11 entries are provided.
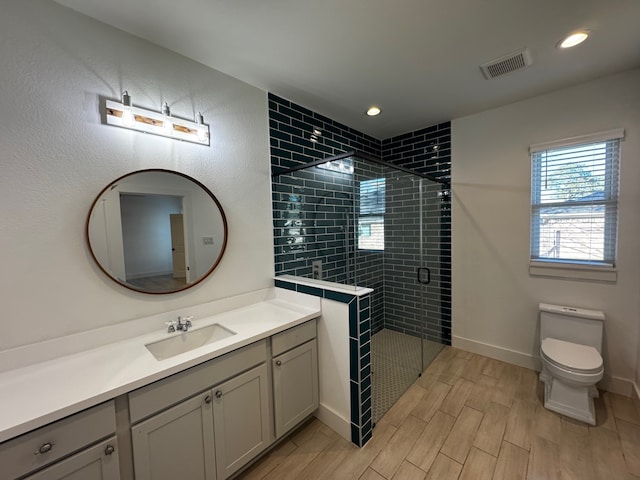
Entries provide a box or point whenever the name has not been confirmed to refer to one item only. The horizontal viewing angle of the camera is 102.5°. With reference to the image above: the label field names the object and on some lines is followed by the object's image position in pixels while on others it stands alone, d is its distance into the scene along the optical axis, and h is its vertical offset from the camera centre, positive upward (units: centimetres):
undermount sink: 155 -70
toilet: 185 -105
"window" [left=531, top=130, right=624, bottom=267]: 215 +18
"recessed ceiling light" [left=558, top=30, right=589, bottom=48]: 162 +118
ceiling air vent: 182 +118
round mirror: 148 +1
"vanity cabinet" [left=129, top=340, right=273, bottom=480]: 116 -97
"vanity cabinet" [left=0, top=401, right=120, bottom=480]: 88 -79
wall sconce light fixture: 147 +69
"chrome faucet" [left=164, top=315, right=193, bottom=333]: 162 -59
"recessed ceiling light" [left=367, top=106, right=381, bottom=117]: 260 +119
